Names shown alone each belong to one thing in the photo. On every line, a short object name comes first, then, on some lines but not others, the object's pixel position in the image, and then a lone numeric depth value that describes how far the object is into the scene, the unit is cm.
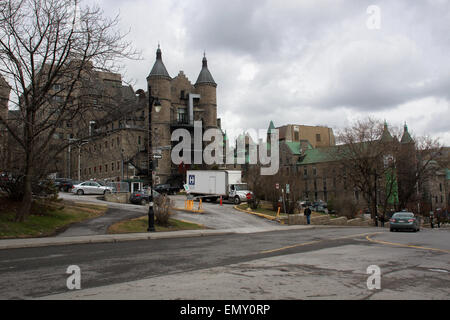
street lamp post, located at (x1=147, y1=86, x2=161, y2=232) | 2127
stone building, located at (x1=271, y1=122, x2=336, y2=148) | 11325
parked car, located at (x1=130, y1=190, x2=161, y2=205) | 3788
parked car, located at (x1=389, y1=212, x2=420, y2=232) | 2689
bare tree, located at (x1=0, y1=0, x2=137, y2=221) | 1812
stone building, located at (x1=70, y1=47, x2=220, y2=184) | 6597
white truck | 4219
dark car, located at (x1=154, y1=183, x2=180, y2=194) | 5320
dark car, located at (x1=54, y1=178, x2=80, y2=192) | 4925
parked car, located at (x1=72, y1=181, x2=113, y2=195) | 4400
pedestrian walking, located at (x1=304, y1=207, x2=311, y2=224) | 3325
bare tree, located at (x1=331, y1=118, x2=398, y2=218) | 4856
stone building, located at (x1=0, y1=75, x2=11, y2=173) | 1869
